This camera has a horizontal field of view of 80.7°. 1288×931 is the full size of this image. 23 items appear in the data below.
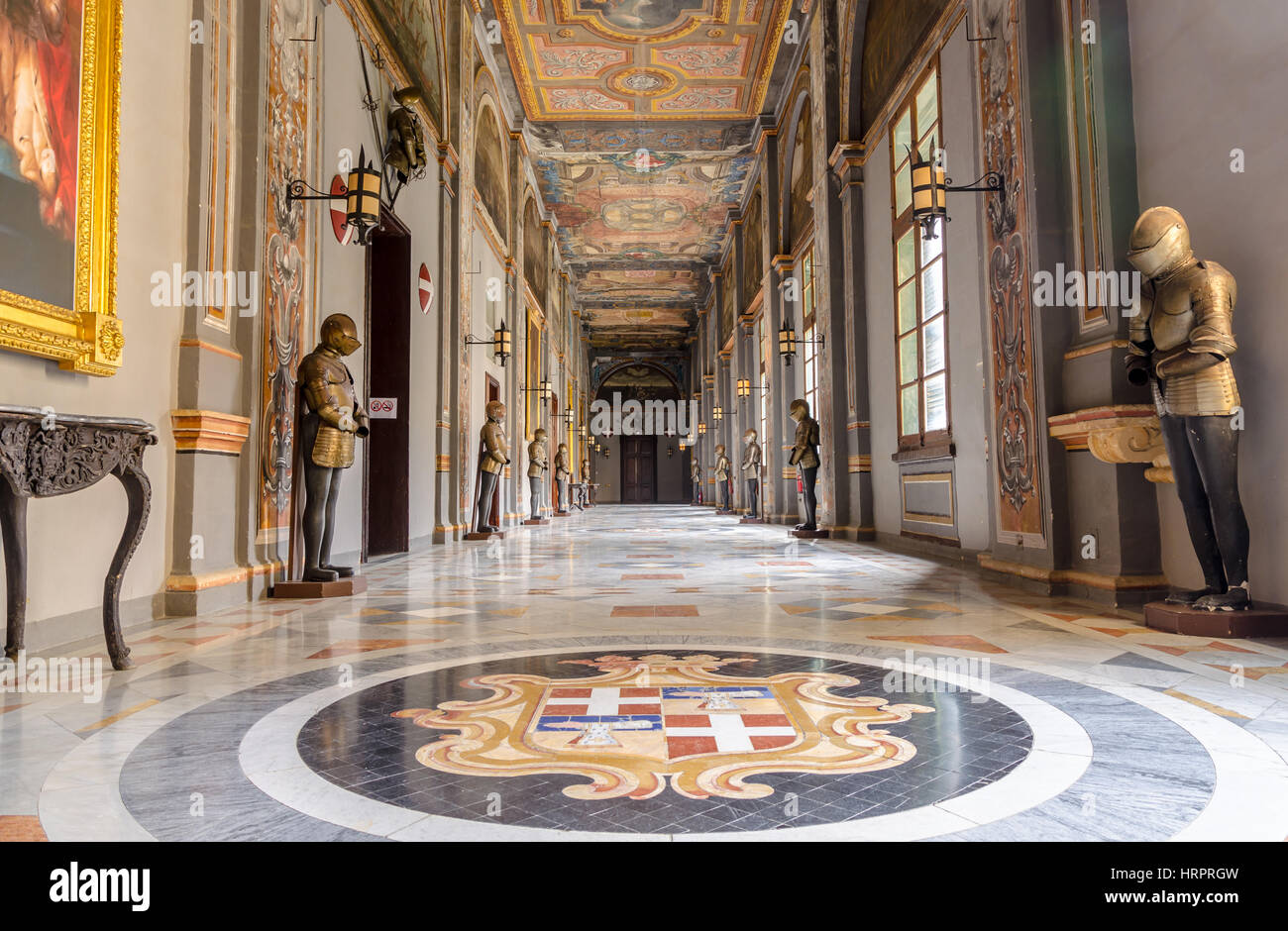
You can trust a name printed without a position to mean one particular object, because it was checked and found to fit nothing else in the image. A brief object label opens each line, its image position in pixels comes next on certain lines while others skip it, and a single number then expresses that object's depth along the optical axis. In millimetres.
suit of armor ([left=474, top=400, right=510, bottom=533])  10539
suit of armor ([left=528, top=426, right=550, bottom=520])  14148
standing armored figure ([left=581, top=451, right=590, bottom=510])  28188
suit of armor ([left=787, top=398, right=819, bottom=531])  10422
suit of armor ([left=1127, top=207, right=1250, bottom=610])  3346
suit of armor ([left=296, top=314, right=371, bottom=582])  4867
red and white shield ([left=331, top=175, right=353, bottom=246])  6109
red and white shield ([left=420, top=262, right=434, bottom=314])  9070
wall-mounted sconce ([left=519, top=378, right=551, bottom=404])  17969
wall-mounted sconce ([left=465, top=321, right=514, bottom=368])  11508
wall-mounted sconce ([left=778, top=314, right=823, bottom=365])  11727
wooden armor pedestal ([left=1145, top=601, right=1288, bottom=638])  3326
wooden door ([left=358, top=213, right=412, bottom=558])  8195
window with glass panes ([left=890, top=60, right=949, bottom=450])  7621
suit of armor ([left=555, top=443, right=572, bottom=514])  19547
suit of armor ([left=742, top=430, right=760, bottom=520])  14719
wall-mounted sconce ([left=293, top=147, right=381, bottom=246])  5219
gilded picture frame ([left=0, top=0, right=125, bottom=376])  3260
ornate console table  2506
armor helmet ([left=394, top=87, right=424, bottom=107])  7621
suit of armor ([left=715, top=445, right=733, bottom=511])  20891
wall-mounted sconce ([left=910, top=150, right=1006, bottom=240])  5371
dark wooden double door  39344
